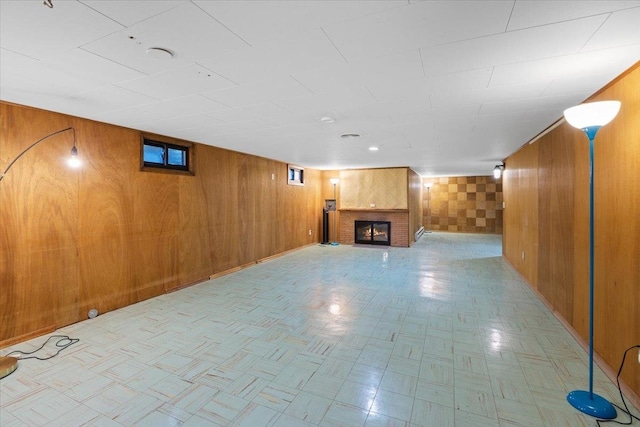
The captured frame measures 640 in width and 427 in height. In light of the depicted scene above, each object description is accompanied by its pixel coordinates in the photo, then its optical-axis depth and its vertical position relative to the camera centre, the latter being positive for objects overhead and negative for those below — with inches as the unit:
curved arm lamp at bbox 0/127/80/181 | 112.5 +23.1
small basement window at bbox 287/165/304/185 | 318.3 +38.1
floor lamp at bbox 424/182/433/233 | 503.0 -3.9
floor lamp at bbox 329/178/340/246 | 378.0 -23.0
